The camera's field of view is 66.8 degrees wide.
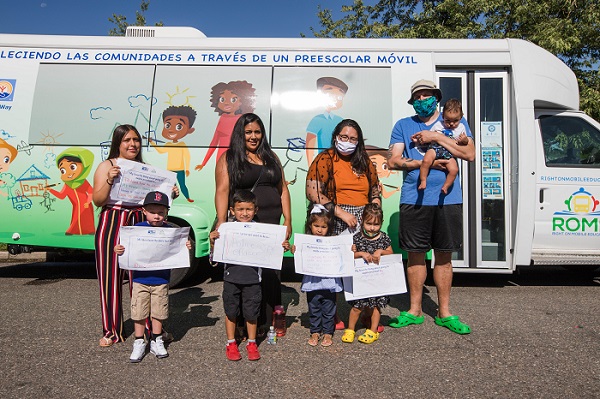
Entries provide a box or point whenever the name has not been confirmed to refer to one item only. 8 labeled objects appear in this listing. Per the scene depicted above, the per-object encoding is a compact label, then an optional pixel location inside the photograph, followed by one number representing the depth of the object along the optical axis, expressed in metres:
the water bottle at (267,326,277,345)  3.78
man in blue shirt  4.08
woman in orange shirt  3.88
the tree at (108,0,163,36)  14.41
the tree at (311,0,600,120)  10.62
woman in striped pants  3.66
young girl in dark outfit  3.76
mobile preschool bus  5.52
